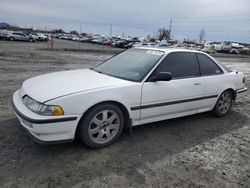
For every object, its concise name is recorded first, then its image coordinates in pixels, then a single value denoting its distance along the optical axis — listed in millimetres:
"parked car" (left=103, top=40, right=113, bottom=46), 49850
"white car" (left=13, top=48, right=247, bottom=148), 3109
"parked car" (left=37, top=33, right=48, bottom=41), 47525
